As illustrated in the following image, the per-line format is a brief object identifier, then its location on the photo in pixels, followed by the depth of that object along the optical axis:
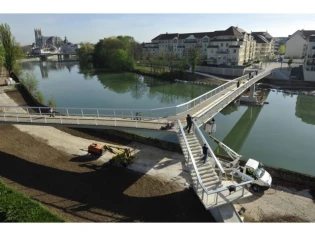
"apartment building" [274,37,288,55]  109.19
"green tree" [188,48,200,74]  53.34
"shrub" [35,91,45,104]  30.84
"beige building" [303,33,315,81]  45.25
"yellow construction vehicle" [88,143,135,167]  14.88
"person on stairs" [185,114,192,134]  13.74
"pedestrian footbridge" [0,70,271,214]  10.40
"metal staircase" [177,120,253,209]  10.09
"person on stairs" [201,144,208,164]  11.83
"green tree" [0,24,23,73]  45.50
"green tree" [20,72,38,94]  36.10
